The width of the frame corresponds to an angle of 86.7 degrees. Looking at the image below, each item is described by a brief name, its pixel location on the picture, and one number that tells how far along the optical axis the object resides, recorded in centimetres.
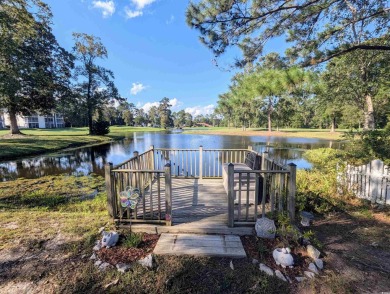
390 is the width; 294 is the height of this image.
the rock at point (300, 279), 213
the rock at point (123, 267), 224
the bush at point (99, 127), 2684
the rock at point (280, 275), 214
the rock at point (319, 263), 230
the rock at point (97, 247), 263
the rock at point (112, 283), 205
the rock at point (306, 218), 336
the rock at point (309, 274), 217
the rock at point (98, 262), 235
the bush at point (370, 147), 480
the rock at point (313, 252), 243
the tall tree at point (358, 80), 1107
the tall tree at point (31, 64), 648
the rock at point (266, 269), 220
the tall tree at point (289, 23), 428
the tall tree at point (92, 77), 2356
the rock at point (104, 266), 229
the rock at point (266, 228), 280
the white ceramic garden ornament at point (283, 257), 229
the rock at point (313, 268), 224
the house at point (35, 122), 4702
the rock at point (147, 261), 231
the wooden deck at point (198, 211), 306
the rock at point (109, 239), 266
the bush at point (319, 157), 654
